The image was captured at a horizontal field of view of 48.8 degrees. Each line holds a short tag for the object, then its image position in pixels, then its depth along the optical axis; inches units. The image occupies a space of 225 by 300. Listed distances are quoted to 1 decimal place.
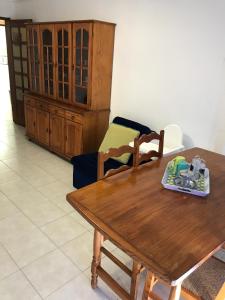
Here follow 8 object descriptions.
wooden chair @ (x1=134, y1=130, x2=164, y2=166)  71.2
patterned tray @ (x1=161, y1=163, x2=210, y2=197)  57.7
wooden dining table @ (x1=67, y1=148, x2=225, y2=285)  39.8
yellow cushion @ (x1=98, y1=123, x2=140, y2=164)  113.8
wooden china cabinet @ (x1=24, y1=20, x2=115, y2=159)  123.5
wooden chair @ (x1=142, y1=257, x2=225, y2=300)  48.7
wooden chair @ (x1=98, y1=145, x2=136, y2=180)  62.3
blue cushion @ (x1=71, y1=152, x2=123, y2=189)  106.0
